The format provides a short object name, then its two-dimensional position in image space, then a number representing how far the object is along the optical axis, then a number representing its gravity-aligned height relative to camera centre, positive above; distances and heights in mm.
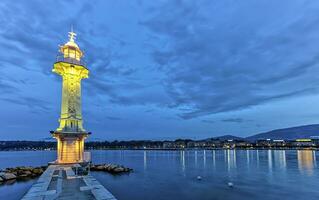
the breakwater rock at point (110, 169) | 35969 -5312
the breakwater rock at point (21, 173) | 26984 -4724
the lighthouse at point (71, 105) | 29078 +3725
